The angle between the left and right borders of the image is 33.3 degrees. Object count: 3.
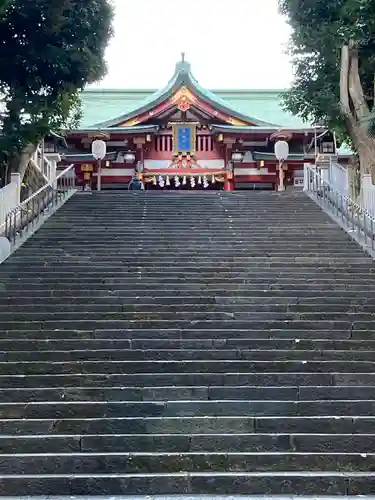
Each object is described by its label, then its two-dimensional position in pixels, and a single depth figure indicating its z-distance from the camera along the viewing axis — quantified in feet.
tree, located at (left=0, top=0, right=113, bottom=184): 41.19
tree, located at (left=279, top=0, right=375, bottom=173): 43.24
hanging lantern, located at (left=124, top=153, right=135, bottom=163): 73.46
